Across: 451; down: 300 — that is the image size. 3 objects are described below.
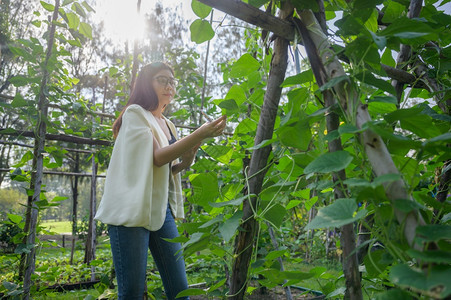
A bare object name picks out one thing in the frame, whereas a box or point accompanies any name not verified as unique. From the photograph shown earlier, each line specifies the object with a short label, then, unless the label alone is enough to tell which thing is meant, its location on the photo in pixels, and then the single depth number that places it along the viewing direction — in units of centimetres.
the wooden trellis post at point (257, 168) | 68
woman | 130
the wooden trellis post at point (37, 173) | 196
